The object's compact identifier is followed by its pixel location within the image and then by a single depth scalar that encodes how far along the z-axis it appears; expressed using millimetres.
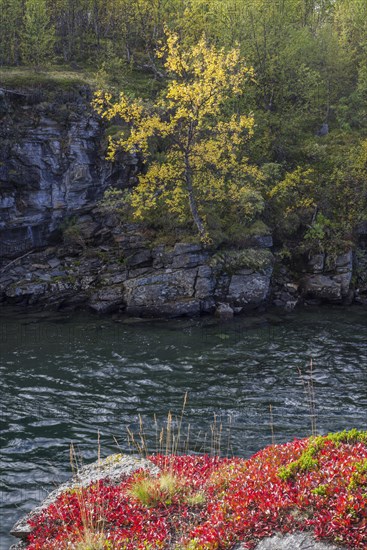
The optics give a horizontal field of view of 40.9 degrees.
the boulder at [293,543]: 7355
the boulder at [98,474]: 9825
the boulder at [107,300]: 29016
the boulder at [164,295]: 28312
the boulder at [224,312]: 28312
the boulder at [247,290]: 29312
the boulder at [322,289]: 30859
